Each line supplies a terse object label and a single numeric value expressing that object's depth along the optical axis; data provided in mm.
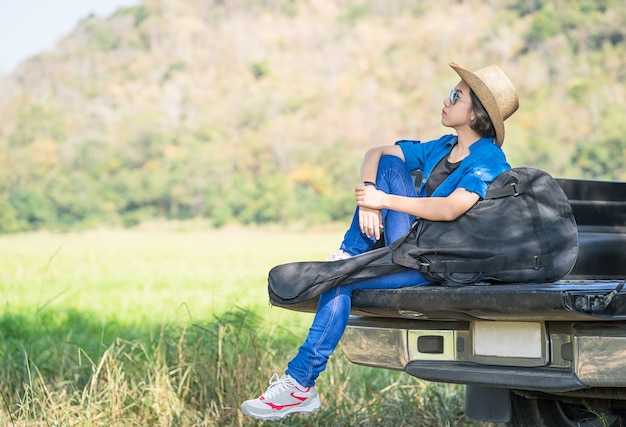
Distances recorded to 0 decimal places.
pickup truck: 6156
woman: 6914
